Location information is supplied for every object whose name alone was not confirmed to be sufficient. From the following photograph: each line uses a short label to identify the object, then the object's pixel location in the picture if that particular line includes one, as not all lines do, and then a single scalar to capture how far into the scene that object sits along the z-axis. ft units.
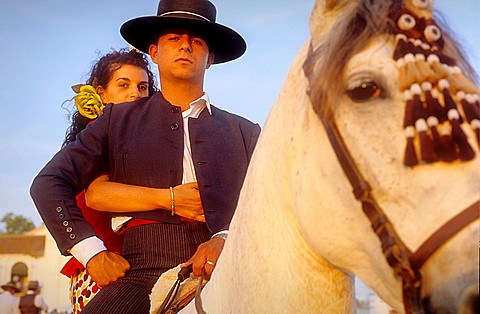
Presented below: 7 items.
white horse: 4.73
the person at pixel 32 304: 40.44
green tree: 188.27
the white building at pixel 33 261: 103.91
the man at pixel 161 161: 9.30
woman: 9.78
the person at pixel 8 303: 39.04
